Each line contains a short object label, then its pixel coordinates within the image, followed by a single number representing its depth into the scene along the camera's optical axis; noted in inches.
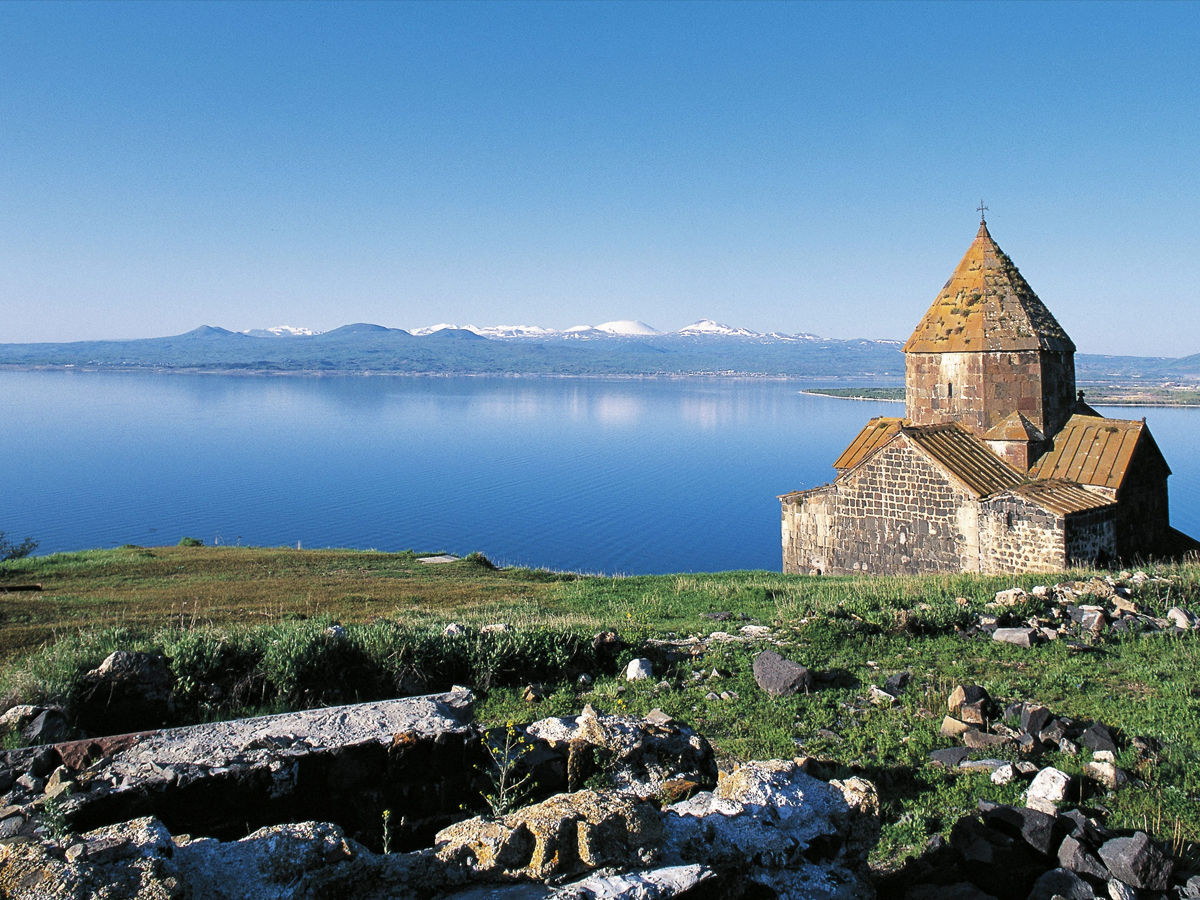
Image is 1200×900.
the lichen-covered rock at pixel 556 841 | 126.0
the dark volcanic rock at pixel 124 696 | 236.1
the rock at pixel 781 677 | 265.9
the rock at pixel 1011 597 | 373.1
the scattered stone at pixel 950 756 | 211.5
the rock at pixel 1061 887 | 148.6
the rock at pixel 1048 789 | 184.2
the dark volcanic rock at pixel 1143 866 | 152.0
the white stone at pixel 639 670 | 283.6
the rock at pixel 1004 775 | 198.8
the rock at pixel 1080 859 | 154.2
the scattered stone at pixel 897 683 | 267.1
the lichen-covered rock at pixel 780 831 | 136.3
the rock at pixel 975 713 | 232.4
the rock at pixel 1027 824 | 162.2
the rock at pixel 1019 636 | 316.5
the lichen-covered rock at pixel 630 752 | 178.9
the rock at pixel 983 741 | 218.1
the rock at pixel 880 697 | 254.7
